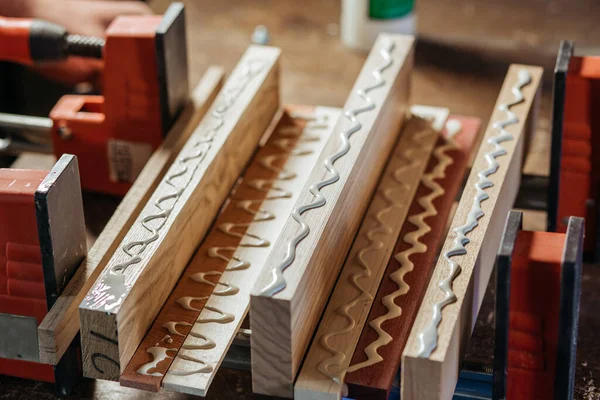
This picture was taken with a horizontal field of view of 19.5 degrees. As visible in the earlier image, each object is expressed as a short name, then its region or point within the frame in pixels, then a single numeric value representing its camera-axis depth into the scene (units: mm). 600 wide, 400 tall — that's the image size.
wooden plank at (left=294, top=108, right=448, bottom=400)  989
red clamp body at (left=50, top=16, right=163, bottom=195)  1214
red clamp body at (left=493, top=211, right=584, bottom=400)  967
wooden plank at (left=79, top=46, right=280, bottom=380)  995
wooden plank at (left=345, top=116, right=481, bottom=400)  997
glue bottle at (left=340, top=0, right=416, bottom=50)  1498
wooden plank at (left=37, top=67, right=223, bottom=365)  1025
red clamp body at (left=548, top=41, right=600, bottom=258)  1164
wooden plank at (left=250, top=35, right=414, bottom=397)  970
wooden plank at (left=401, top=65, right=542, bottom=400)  956
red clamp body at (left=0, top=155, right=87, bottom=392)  1015
